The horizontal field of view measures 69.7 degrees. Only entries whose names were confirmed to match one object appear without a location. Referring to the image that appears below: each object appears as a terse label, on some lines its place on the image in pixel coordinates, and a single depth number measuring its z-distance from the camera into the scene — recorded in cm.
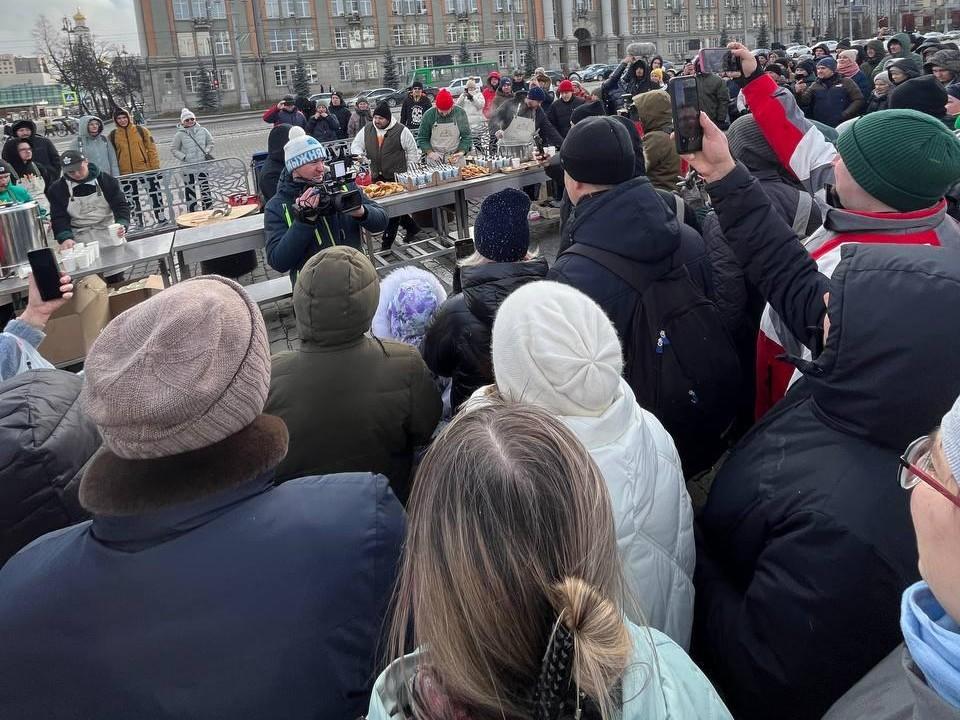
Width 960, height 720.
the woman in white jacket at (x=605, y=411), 155
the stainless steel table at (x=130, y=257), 535
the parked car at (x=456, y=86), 3442
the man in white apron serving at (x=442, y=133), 914
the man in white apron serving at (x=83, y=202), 642
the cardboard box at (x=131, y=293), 572
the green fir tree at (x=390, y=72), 5688
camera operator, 416
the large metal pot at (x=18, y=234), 485
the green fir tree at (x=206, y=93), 5259
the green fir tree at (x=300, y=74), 5752
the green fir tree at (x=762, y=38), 6192
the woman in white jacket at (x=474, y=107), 1294
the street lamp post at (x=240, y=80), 5422
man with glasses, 71
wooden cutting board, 722
